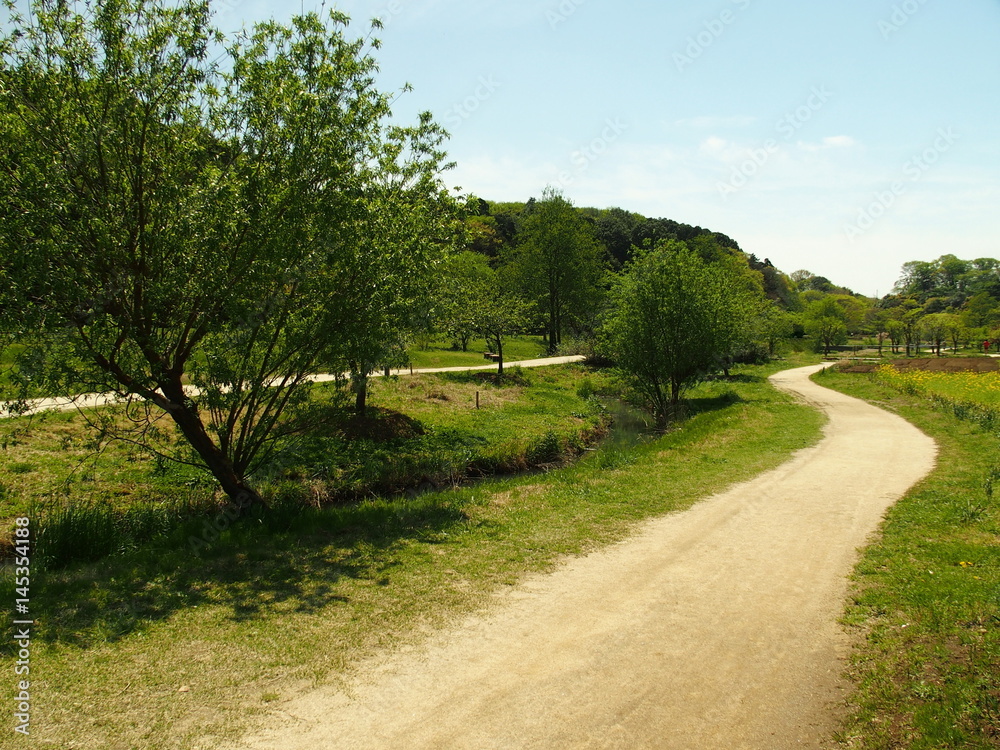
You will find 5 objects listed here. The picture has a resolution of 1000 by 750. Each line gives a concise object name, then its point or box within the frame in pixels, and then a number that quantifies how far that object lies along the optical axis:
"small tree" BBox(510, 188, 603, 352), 51.69
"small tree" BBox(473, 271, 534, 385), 32.12
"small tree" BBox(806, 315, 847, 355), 64.69
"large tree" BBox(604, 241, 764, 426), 26.16
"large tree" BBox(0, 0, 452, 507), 8.31
